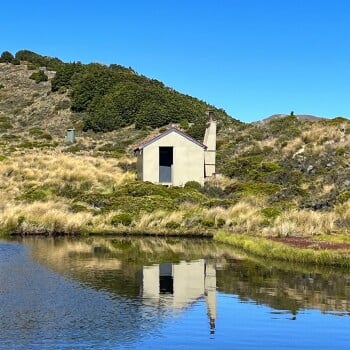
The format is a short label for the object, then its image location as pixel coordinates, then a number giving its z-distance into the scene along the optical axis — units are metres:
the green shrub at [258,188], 45.06
